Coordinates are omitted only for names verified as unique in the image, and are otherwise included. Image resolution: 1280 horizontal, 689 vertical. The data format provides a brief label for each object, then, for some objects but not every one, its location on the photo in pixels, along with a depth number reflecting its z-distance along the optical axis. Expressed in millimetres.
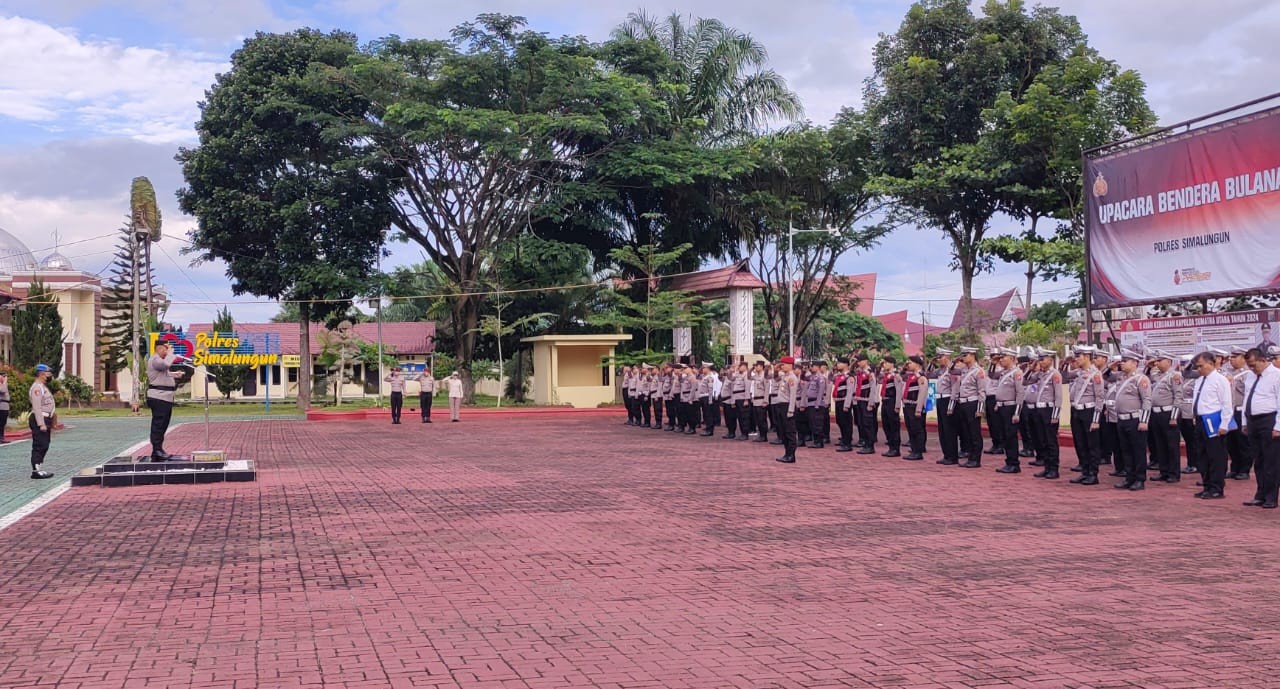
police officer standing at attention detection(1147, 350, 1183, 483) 14086
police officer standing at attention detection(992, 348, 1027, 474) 15805
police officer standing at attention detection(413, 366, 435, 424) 30891
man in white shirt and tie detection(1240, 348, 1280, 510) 11852
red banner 17828
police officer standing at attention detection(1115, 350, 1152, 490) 13594
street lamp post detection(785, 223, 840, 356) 34728
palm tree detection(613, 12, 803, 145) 40875
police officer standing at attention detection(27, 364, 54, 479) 14836
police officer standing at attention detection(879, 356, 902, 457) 18938
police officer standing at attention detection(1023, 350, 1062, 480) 15102
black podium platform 13555
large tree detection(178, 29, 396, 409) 39531
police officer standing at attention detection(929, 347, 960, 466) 17438
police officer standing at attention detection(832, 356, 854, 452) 20328
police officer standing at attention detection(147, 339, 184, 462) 14484
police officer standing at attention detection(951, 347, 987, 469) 16750
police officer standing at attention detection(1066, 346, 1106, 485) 14359
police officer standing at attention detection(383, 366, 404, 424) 30734
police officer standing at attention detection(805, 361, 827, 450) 20484
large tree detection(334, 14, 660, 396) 36250
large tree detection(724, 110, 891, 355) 39219
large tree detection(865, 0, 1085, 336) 31781
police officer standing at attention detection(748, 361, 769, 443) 21984
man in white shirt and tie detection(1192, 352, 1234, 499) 12641
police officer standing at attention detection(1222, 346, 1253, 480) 14452
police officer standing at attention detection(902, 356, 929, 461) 18125
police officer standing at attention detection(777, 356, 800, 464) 17453
